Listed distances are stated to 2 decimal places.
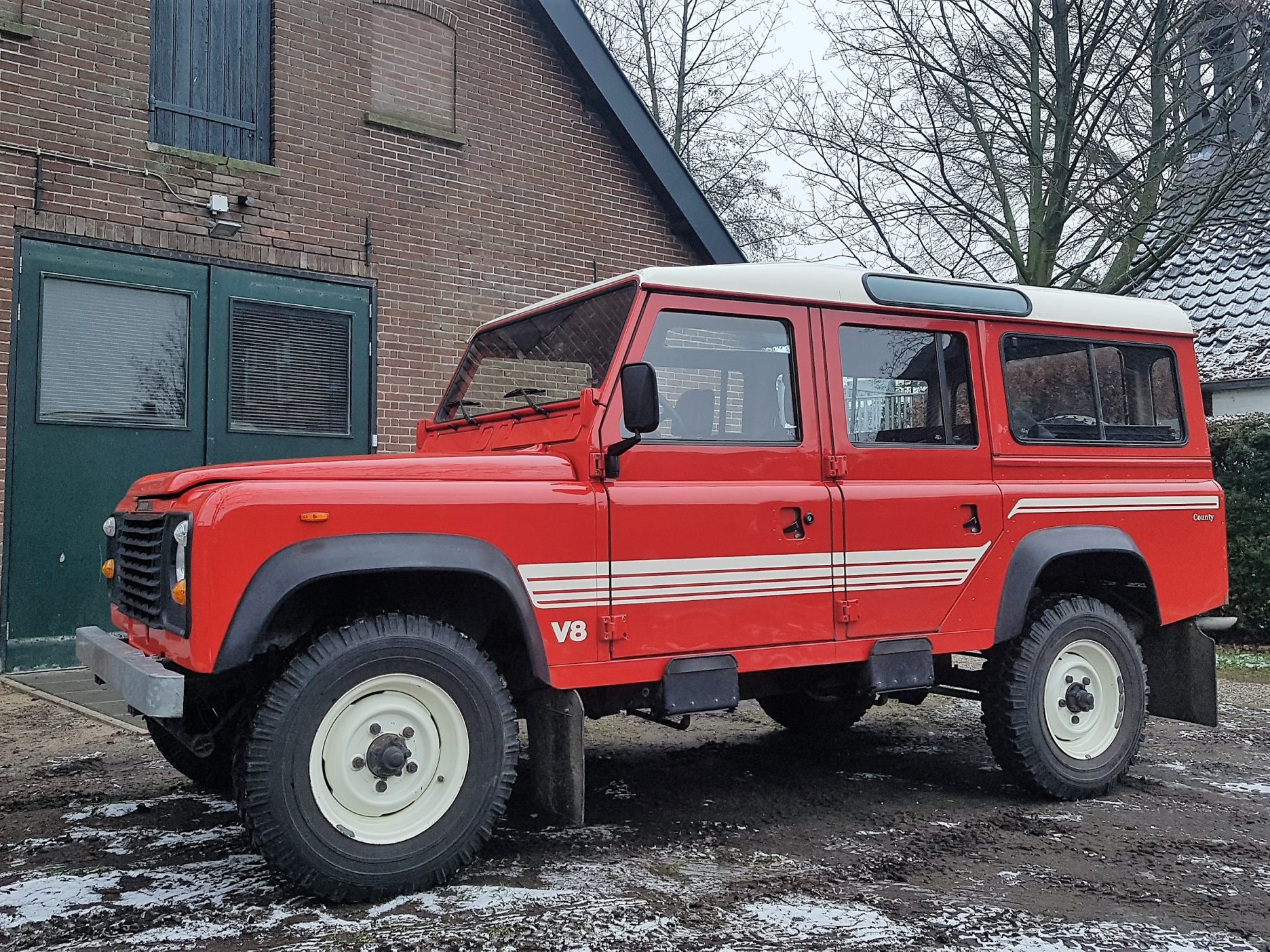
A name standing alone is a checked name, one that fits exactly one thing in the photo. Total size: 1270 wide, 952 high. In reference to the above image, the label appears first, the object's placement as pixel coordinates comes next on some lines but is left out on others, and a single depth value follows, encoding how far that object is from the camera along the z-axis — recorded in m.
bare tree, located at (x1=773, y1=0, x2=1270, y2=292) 11.27
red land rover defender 3.45
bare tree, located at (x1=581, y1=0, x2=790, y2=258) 24.27
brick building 7.70
